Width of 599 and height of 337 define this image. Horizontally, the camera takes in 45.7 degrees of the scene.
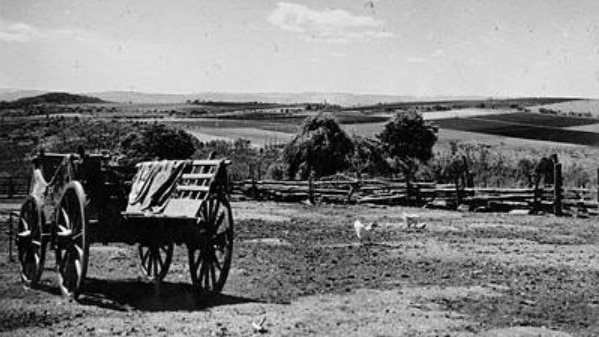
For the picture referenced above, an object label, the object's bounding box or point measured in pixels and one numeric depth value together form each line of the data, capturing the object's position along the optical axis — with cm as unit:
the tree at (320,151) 3838
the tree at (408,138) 5091
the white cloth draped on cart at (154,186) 1005
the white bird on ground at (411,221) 2019
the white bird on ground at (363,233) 1653
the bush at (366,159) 3888
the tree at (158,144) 3984
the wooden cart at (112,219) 955
